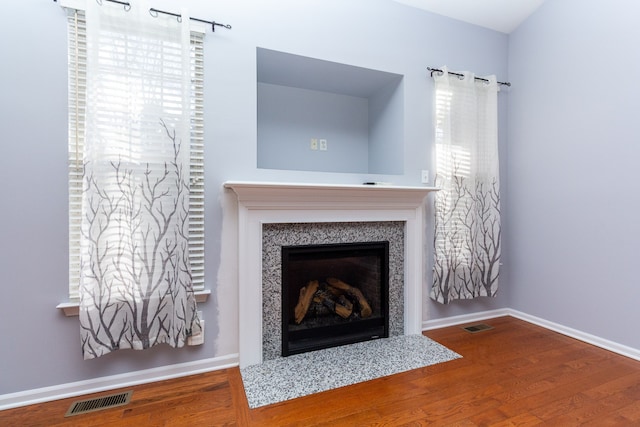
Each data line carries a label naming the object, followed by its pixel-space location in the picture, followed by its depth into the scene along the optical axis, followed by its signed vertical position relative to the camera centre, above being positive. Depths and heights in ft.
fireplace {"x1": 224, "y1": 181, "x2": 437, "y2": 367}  6.75 -0.19
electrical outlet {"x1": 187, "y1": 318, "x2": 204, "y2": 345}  6.49 -2.56
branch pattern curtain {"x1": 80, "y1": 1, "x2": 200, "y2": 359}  5.64 +0.60
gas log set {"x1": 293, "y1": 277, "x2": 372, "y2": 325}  7.94 -2.26
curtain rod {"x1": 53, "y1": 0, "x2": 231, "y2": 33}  5.82 +3.96
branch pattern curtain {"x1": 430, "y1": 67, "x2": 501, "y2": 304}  8.68 +0.73
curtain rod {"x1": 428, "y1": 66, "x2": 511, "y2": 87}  8.59 +3.96
